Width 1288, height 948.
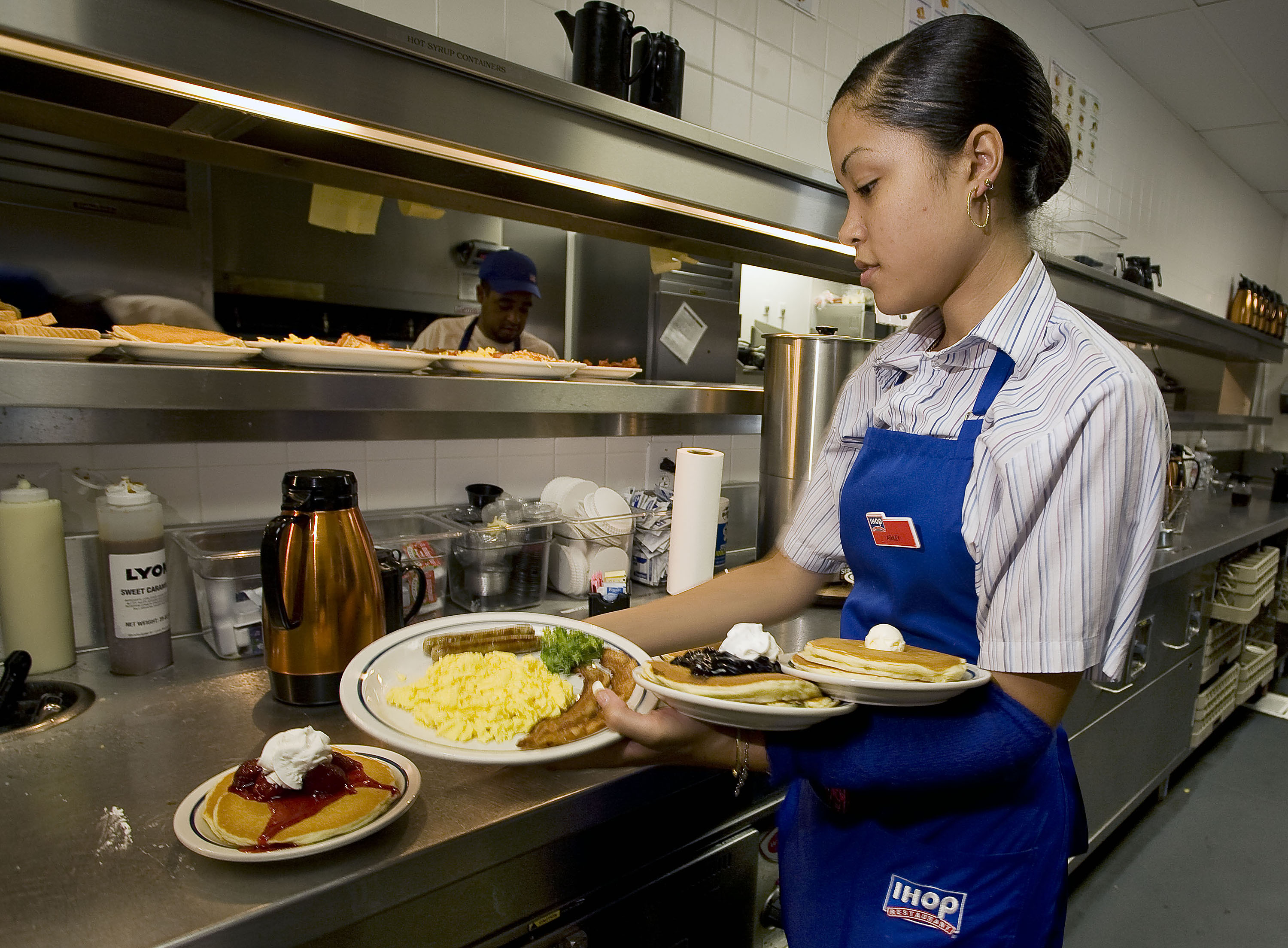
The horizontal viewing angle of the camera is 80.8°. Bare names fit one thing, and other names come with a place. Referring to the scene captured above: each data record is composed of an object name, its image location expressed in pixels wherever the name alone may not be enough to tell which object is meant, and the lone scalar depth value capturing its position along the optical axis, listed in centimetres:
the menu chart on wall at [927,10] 275
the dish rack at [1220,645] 324
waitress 85
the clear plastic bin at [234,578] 140
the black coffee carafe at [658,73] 165
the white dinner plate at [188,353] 118
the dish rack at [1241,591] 319
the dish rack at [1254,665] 379
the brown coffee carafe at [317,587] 113
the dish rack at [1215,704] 324
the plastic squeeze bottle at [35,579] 125
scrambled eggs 97
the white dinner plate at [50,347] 106
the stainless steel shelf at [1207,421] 427
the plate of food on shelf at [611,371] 173
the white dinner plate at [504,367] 154
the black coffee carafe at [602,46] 158
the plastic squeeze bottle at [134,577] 127
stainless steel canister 189
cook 267
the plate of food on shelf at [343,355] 132
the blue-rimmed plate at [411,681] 88
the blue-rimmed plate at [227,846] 82
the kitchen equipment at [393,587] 140
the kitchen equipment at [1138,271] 368
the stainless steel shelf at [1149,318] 262
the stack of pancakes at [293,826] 85
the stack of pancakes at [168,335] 121
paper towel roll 178
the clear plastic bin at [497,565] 166
